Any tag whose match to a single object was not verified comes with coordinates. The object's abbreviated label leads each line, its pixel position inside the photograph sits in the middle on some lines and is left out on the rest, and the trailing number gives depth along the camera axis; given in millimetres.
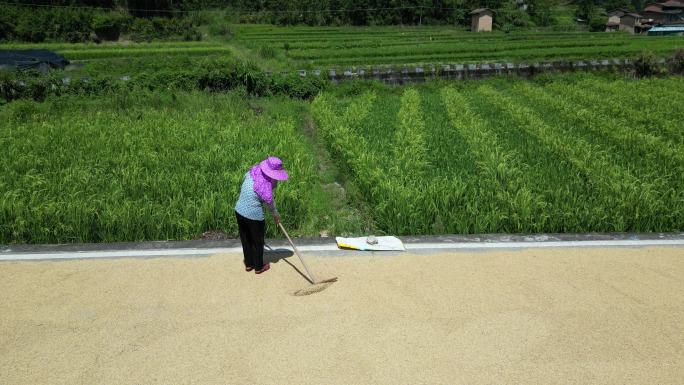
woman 4723
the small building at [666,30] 48594
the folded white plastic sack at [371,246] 5340
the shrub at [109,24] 36281
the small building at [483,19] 47781
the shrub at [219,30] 43531
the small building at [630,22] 59531
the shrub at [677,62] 19750
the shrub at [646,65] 19406
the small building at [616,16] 60931
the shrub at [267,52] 28672
